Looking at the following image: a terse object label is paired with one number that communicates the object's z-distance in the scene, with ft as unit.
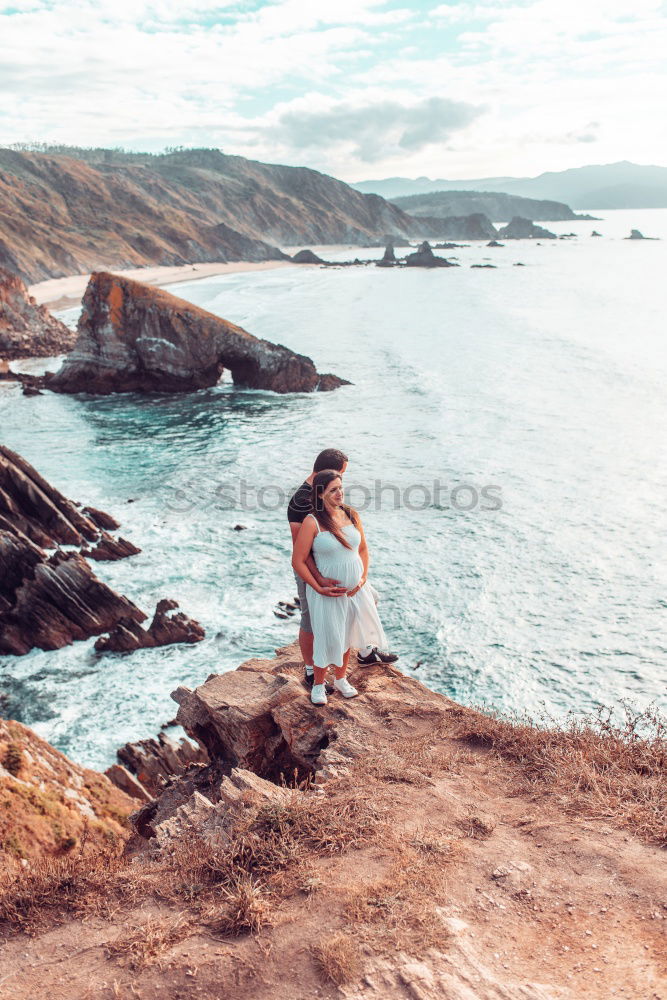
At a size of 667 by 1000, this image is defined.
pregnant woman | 21.61
